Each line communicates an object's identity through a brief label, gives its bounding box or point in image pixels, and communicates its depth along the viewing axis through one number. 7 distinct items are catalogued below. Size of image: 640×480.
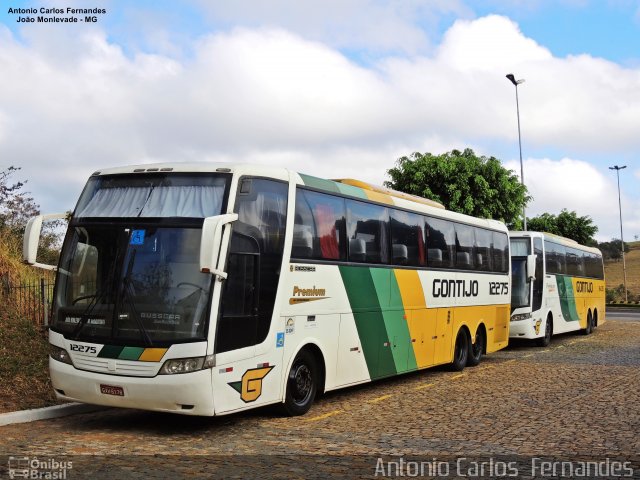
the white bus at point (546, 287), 21.31
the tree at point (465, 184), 38.09
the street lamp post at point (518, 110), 40.71
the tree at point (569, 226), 68.38
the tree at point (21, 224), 18.20
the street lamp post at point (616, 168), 67.69
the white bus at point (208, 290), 8.58
